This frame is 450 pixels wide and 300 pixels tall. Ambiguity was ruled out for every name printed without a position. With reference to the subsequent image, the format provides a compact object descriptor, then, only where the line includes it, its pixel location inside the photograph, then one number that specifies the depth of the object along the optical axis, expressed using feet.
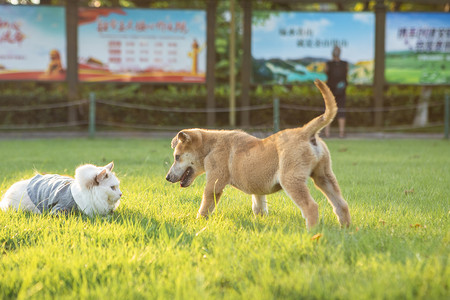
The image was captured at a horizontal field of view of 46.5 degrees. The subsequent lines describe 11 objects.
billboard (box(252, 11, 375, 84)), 56.34
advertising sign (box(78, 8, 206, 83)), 55.88
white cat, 14.71
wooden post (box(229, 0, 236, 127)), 54.65
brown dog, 12.50
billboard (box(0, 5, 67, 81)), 55.47
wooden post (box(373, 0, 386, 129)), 56.49
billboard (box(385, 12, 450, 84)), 57.31
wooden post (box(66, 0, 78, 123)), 55.11
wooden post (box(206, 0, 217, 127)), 55.57
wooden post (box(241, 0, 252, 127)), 55.72
